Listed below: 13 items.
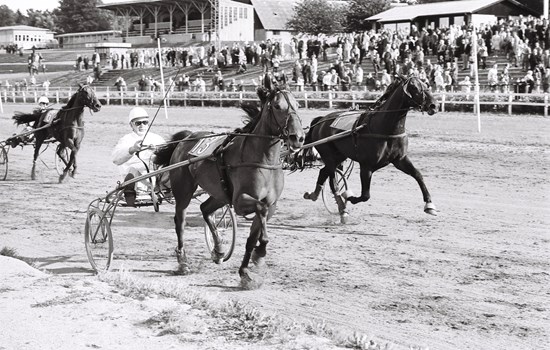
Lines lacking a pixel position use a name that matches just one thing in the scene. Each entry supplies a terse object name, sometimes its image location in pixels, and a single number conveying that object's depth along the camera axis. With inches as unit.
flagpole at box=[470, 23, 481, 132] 778.2
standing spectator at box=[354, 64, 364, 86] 1096.2
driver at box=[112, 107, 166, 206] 343.6
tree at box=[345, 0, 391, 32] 2112.5
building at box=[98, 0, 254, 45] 2385.6
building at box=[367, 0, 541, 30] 1593.3
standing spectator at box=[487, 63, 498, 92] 968.9
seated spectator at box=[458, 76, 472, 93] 959.5
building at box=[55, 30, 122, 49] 3105.3
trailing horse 605.6
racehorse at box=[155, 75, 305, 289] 276.2
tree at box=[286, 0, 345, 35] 2107.5
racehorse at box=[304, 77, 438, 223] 403.9
